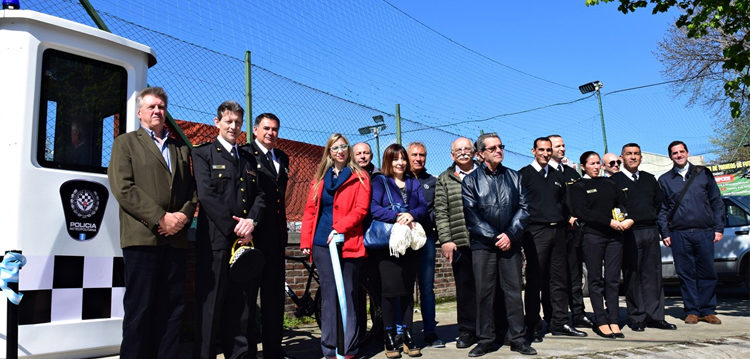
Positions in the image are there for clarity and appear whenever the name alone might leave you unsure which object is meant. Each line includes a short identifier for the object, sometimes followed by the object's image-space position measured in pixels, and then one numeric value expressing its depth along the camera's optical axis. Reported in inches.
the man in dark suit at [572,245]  238.5
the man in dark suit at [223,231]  151.1
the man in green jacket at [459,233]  197.5
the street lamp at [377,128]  291.1
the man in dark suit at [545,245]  207.8
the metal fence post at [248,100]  221.5
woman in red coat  174.6
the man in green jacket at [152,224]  133.6
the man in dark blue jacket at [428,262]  203.2
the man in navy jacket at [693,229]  249.8
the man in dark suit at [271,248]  166.9
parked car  345.4
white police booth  133.3
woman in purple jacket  182.9
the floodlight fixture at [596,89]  737.4
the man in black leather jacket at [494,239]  185.3
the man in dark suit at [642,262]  236.7
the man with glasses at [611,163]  255.3
